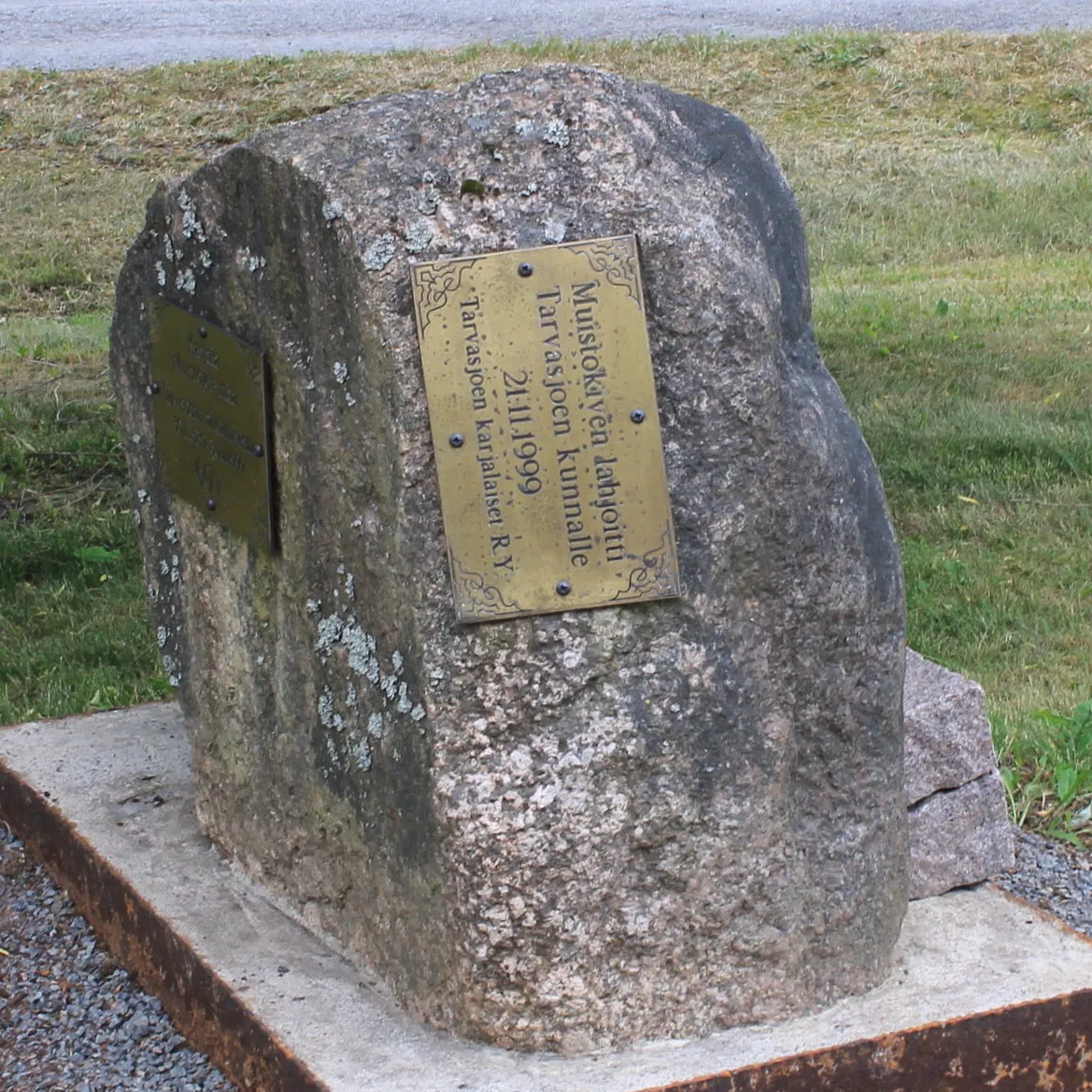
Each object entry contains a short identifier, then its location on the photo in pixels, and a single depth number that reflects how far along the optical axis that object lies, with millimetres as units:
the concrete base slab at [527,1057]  2527
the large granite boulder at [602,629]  2484
